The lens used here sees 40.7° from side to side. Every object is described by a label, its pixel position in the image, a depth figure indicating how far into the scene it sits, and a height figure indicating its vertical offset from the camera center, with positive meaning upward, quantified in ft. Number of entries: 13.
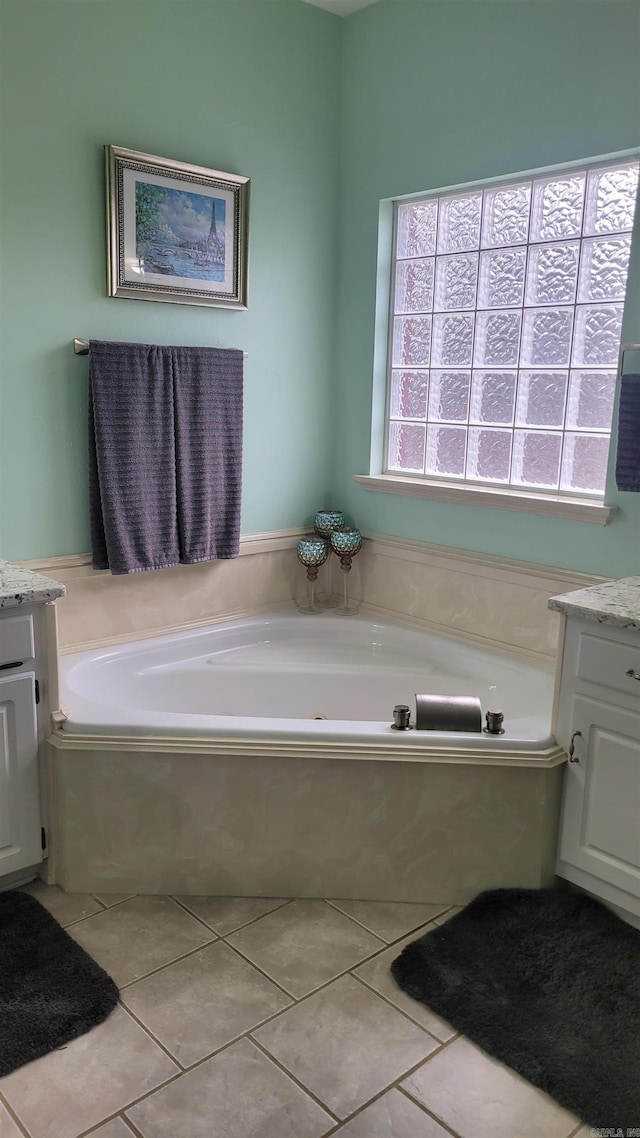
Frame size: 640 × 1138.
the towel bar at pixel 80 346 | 8.97 +0.49
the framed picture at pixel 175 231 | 9.07 +1.79
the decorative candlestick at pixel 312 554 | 11.23 -1.96
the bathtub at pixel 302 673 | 9.22 -3.03
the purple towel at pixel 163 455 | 9.20 -0.65
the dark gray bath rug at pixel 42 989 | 5.97 -4.34
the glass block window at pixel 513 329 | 8.86 +0.85
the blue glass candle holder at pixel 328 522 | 11.46 -1.58
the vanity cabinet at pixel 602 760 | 6.88 -2.82
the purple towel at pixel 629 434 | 8.15 -0.22
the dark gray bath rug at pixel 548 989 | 5.71 -4.29
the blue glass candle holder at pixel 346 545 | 11.22 -1.83
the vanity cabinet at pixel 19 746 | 7.13 -2.94
